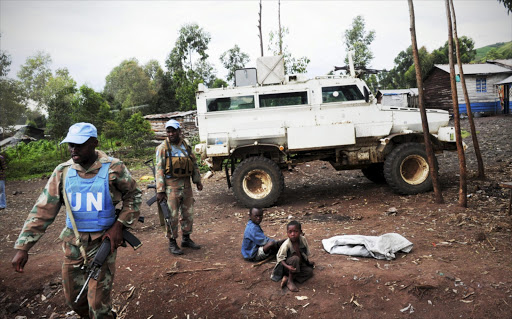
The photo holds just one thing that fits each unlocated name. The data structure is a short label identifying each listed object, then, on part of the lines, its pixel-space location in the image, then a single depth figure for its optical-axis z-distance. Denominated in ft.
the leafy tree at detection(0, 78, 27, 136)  82.26
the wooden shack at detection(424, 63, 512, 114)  69.77
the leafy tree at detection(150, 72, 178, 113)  102.83
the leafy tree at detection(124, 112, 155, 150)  56.70
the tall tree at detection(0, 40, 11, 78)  76.08
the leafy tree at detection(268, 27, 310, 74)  60.53
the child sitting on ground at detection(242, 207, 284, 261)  13.84
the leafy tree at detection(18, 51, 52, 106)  149.79
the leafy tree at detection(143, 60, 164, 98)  103.94
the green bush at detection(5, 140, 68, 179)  54.03
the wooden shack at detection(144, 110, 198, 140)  70.95
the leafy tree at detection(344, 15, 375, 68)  109.00
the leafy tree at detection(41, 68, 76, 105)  133.08
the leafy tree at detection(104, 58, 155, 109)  102.53
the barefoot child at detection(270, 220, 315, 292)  12.01
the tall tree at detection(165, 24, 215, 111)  87.71
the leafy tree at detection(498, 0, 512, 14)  31.72
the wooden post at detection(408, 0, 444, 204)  19.33
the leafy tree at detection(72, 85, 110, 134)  64.28
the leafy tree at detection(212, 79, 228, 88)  102.78
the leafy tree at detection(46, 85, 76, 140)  63.46
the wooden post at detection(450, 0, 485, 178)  24.95
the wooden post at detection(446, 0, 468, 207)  19.18
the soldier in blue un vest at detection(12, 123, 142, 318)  8.64
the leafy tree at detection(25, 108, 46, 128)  142.72
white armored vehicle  23.44
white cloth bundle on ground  13.96
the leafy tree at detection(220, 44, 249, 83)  101.09
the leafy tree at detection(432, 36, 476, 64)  108.68
